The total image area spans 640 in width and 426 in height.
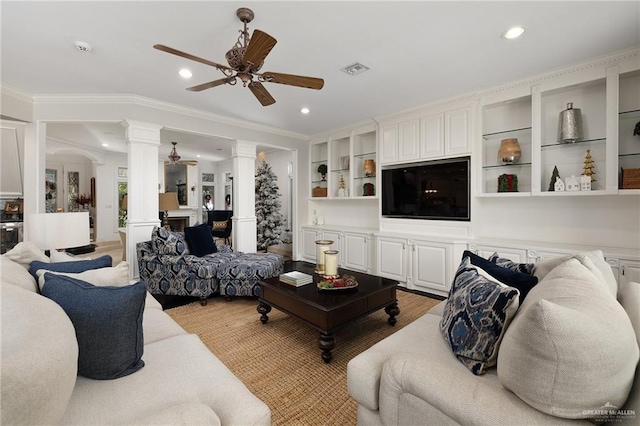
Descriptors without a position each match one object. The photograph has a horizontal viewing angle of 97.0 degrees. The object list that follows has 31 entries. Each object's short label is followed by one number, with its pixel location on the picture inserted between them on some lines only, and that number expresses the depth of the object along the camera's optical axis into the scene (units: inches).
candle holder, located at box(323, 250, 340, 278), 108.6
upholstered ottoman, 139.7
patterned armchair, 139.6
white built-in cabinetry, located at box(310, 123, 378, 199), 205.2
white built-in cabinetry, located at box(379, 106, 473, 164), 149.9
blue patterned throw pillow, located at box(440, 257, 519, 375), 48.3
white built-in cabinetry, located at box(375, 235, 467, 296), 146.4
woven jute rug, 70.9
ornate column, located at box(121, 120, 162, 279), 155.0
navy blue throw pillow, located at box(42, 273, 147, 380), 42.8
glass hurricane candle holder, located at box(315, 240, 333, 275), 110.6
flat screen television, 152.3
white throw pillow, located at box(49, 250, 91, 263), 75.7
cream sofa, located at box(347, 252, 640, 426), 32.4
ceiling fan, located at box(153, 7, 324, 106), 77.4
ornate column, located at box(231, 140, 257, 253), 202.5
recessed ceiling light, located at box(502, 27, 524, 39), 93.7
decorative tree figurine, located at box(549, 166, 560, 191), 127.6
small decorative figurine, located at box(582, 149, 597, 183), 120.4
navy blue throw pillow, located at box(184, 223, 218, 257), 161.8
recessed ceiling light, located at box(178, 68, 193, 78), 121.2
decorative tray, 100.5
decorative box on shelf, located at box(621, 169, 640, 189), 107.8
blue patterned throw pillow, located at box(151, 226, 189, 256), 140.9
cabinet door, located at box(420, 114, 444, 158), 157.8
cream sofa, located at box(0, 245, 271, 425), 25.3
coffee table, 88.4
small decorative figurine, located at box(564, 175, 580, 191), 121.5
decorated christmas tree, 275.4
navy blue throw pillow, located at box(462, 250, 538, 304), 60.3
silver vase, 122.8
